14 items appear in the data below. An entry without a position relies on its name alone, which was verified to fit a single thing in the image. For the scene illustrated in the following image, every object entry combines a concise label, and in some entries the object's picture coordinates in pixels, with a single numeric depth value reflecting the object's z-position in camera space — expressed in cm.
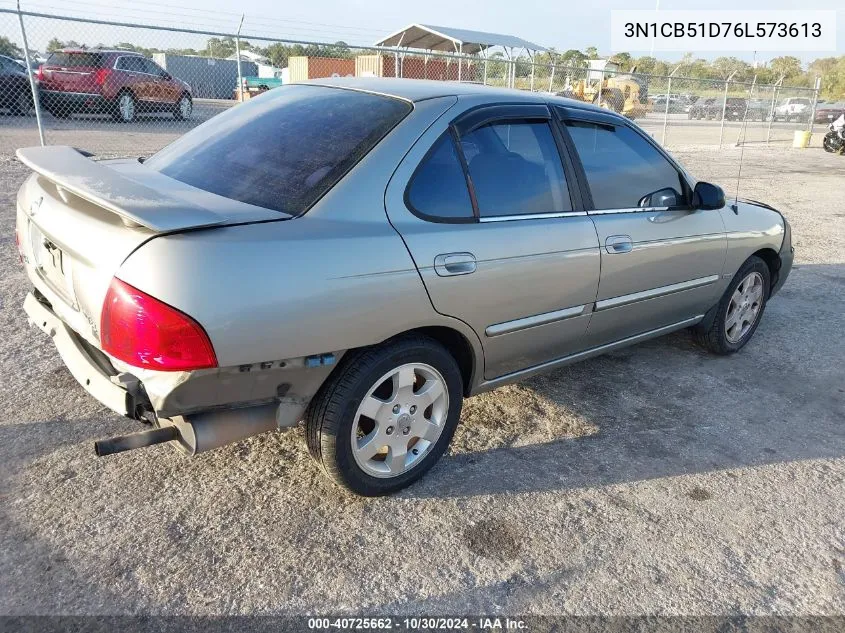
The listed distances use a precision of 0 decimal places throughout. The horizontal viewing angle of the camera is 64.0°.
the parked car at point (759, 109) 2364
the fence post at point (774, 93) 1986
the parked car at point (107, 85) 1336
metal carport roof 2295
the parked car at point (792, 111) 2661
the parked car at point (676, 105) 2772
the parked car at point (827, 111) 2992
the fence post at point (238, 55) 1002
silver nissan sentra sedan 218
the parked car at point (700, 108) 3216
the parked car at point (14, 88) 1505
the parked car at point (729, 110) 2494
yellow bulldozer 2200
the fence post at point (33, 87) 838
